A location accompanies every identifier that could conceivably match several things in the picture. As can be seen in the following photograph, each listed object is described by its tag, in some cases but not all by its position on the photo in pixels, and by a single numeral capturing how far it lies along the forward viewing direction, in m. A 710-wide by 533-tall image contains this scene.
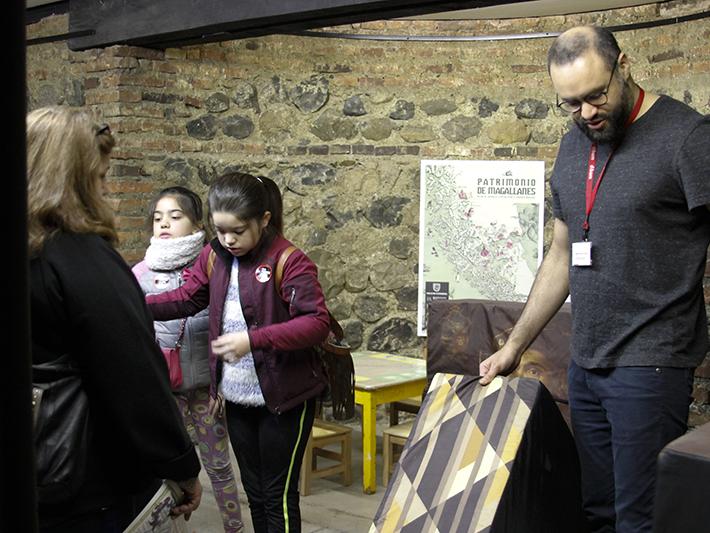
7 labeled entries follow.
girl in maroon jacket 2.70
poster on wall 5.11
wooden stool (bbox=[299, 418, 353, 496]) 4.36
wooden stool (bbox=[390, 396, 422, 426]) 4.78
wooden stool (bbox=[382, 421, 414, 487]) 4.38
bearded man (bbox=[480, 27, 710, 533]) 2.05
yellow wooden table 4.25
